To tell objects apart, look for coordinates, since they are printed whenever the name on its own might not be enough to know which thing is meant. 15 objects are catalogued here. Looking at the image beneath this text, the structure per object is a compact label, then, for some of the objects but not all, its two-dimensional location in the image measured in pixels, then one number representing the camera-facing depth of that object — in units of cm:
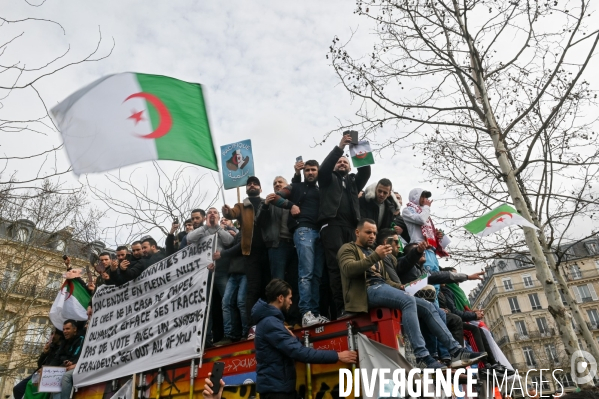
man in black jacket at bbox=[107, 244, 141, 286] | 655
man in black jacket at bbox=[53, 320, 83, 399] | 674
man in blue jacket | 351
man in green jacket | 391
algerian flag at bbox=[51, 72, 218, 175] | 473
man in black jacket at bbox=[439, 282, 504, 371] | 632
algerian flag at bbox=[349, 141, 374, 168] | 586
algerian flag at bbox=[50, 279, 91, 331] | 724
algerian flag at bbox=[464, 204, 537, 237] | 639
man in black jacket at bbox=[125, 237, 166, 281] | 654
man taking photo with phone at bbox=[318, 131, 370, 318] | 512
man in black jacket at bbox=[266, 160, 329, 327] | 502
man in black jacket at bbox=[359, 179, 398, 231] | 602
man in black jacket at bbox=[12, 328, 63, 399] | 691
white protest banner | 535
